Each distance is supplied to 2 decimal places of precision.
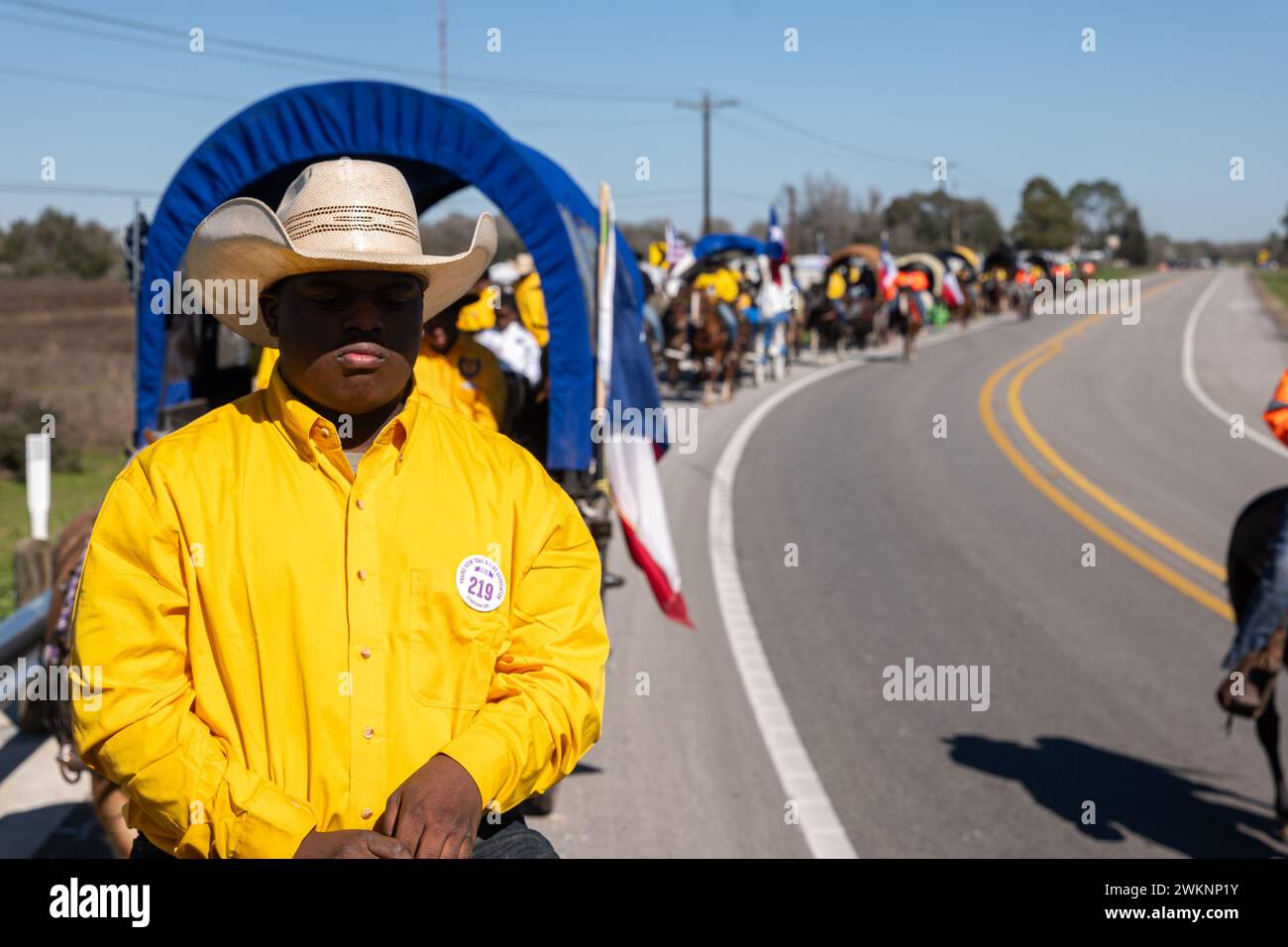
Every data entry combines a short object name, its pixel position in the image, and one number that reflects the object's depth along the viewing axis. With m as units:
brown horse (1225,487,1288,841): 6.52
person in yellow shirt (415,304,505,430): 6.77
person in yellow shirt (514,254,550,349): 9.20
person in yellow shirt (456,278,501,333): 9.55
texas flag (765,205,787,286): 25.95
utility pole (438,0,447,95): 20.38
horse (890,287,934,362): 36.72
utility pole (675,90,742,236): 53.12
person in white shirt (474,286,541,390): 9.30
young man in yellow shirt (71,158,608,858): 2.43
